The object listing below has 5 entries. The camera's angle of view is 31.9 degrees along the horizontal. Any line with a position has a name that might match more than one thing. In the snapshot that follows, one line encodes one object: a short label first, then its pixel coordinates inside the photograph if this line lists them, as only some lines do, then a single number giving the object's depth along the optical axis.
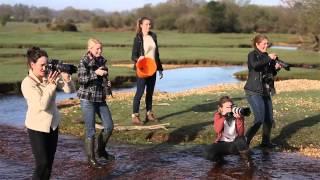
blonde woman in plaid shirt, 9.01
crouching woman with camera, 9.01
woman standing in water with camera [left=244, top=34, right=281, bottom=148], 9.92
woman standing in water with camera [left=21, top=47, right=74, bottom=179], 6.71
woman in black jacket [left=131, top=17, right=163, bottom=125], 11.71
